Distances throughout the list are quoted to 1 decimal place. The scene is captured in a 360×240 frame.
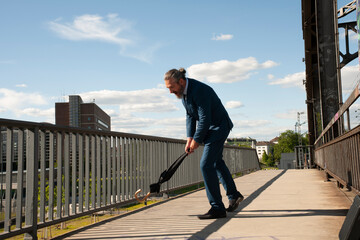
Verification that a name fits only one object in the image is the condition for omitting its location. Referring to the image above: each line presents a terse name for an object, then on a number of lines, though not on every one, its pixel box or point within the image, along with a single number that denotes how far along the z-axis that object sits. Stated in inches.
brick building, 6181.1
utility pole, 907.5
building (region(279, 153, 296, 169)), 3432.6
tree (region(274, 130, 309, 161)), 5339.1
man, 176.7
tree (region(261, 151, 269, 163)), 6870.1
